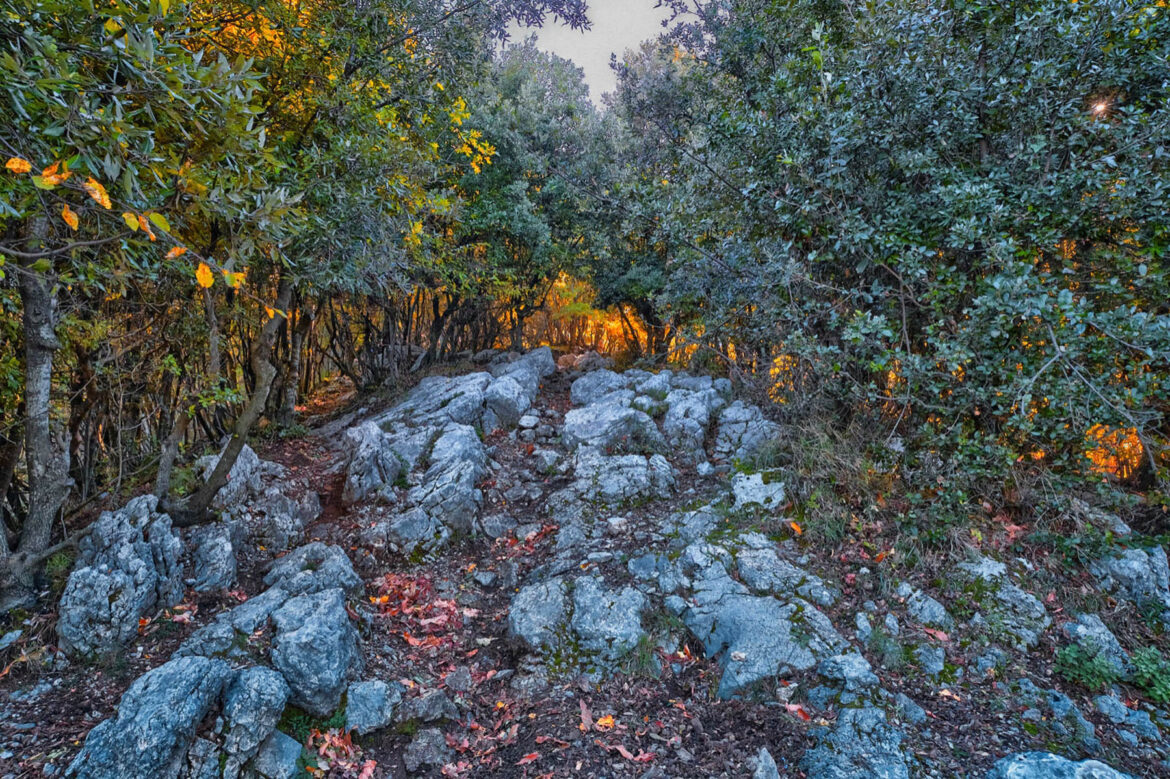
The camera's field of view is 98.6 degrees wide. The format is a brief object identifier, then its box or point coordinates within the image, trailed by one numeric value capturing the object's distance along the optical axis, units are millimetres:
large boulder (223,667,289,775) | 3291
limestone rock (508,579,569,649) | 4508
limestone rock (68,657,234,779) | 3004
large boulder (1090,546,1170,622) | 4355
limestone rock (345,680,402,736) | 3740
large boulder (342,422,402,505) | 6875
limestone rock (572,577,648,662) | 4352
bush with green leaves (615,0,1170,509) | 4051
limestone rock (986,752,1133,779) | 2916
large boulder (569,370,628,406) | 10156
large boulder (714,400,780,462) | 6910
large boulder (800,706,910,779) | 3176
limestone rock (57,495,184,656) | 3920
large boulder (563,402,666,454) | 7715
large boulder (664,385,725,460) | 7637
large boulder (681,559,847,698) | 3943
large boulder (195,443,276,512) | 5773
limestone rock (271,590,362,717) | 3758
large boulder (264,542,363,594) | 4766
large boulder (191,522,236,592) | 4801
